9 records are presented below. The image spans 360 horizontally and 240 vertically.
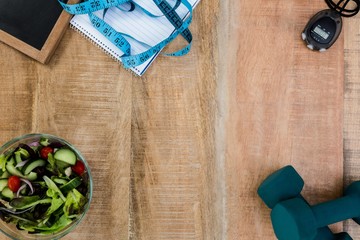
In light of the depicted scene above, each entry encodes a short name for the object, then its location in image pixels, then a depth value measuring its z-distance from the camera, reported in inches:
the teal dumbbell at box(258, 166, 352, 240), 37.9
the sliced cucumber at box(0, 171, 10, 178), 38.1
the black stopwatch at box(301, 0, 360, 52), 41.0
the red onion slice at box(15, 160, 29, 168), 37.9
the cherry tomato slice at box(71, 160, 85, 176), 39.2
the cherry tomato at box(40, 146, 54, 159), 38.9
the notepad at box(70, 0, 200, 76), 41.8
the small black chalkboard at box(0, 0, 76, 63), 40.5
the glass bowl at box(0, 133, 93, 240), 38.7
